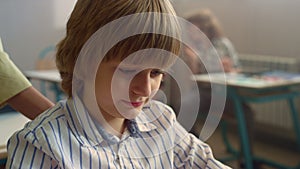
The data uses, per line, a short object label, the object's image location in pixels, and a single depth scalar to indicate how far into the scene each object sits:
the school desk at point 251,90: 2.36
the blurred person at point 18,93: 0.90
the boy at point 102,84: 0.68
